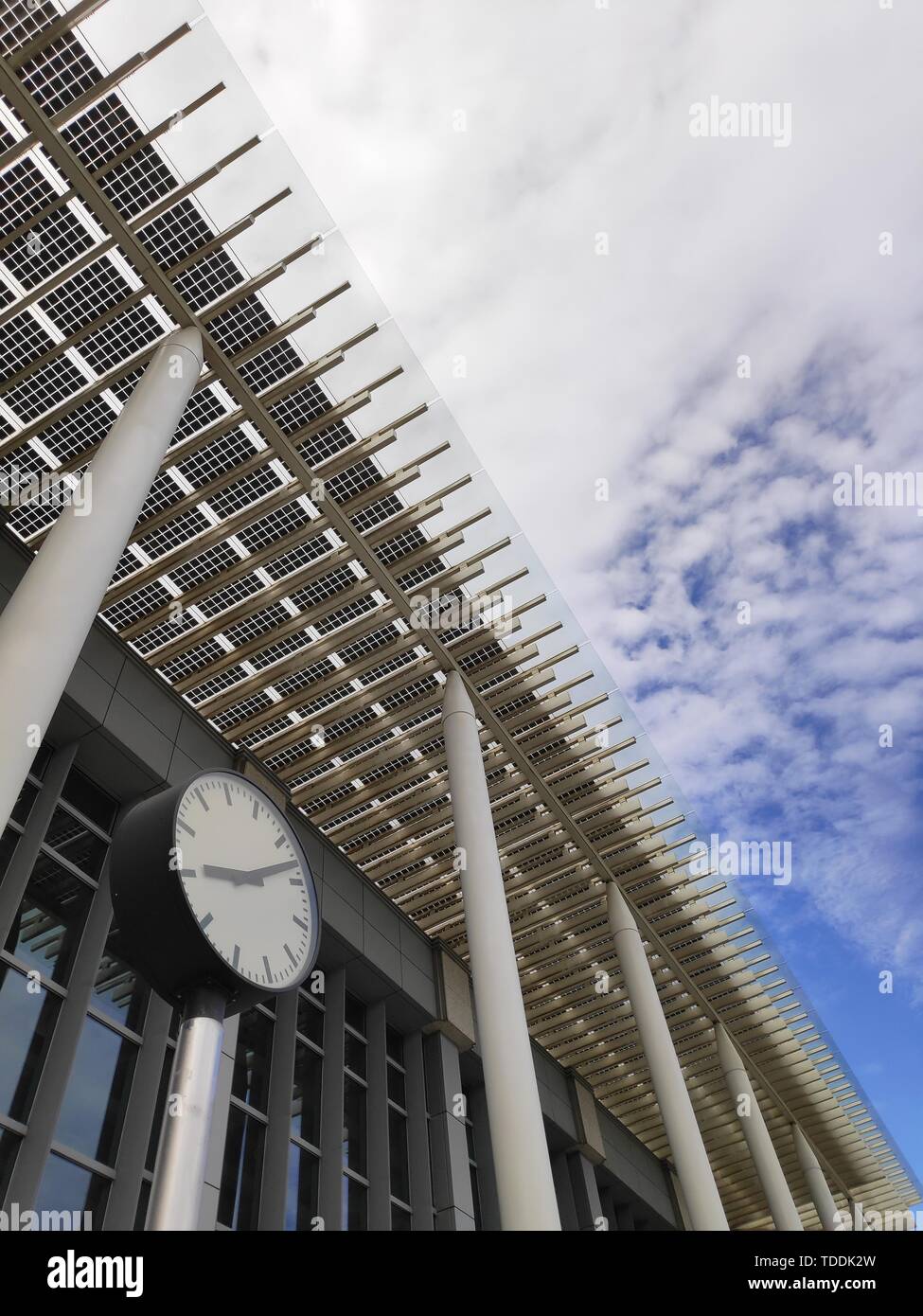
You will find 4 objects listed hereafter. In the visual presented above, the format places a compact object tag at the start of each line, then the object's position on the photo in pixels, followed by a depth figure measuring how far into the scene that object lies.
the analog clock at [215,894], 2.32
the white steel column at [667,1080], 13.94
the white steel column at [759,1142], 19.27
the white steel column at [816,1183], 23.05
